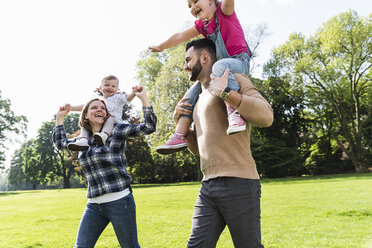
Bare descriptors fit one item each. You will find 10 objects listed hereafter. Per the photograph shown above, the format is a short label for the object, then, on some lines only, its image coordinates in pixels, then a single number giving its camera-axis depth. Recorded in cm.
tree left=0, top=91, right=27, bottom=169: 4719
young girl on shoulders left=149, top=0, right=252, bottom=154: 261
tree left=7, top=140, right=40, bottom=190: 7076
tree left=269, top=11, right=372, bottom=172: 3195
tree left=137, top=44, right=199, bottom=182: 2911
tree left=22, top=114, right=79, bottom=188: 5781
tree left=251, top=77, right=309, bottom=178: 3791
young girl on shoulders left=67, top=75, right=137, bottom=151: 362
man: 229
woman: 344
